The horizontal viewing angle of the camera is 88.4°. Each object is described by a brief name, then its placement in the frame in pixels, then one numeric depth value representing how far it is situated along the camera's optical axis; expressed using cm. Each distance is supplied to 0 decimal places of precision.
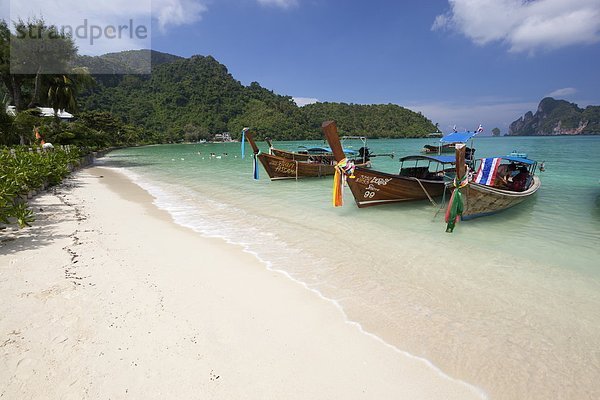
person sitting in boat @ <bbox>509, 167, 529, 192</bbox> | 1154
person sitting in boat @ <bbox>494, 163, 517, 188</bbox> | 1152
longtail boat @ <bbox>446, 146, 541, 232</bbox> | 771
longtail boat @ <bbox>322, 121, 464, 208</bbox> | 997
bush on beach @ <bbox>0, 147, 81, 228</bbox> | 626
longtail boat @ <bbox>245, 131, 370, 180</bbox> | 1756
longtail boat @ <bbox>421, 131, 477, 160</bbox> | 1252
